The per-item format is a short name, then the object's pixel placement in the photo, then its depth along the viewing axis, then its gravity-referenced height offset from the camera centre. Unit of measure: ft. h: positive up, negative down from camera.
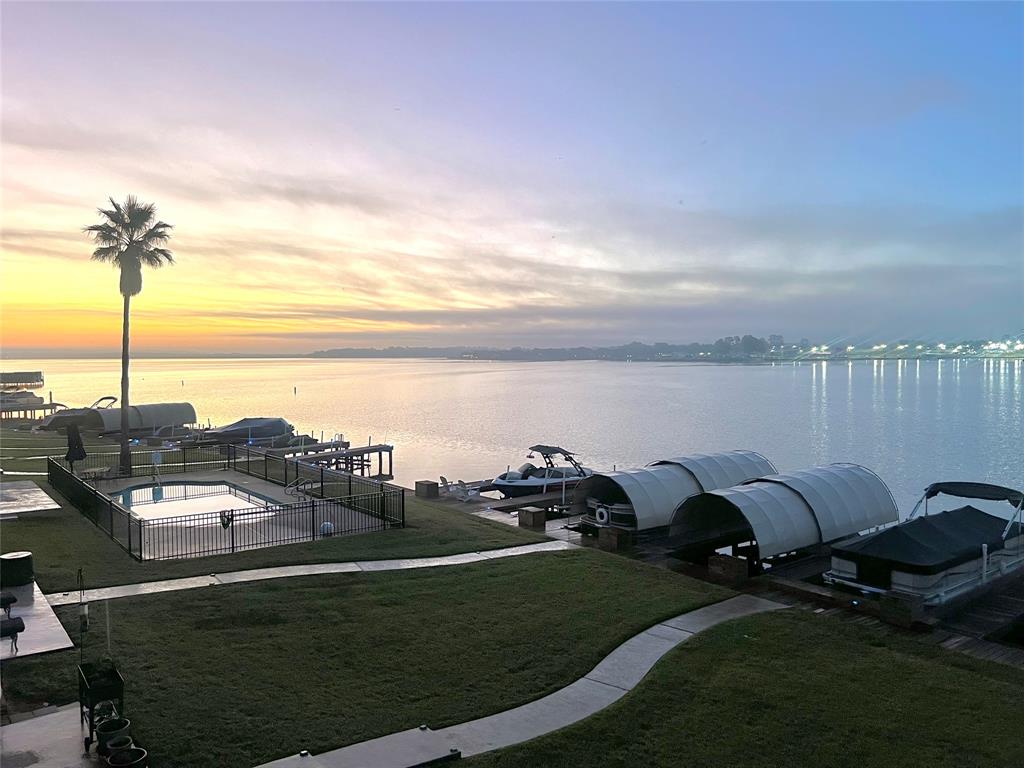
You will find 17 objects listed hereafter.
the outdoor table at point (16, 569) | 53.42 -14.79
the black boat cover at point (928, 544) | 61.67 -15.64
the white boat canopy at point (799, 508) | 72.13 -14.80
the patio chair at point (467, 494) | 112.78 -19.93
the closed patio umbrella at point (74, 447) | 109.19 -11.69
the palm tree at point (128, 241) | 132.05 +23.93
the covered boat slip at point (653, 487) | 86.38 -14.63
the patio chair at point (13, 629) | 43.47 -15.52
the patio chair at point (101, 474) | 114.49 -16.76
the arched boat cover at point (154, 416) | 213.46 -13.75
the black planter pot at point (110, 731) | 32.19 -16.22
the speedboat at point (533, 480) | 141.28 -21.68
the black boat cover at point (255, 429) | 212.84 -17.60
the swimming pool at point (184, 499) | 93.97 -17.94
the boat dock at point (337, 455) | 178.19 -21.42
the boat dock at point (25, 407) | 276.00 -14.02
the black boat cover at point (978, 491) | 75.20 -13.18
